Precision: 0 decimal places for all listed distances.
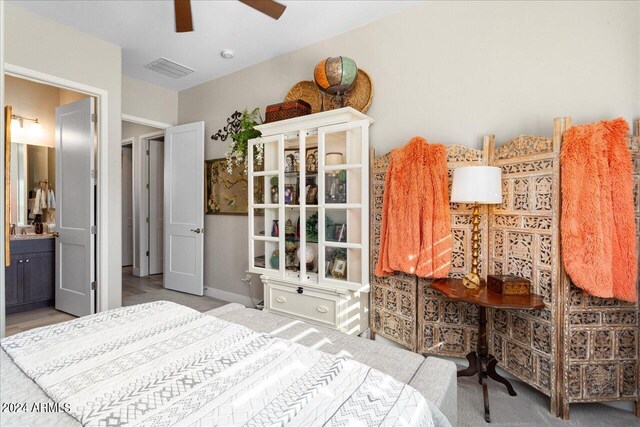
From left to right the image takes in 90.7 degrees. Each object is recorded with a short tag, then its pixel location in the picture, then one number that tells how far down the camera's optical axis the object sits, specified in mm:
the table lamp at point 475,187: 1967
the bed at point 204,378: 853
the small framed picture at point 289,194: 2928
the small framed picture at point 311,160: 2779
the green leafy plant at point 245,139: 3264
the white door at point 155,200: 5484
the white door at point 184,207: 4098
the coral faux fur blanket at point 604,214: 1748
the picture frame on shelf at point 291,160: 2889
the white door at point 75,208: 3273
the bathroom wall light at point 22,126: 3850
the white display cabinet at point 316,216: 2582
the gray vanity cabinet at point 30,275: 3480
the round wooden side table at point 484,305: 1792
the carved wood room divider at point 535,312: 1859
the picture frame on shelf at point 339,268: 2670
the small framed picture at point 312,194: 2761
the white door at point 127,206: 5992
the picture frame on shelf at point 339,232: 2643
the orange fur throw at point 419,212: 2244
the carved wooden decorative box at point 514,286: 1924
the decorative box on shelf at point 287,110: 2881
